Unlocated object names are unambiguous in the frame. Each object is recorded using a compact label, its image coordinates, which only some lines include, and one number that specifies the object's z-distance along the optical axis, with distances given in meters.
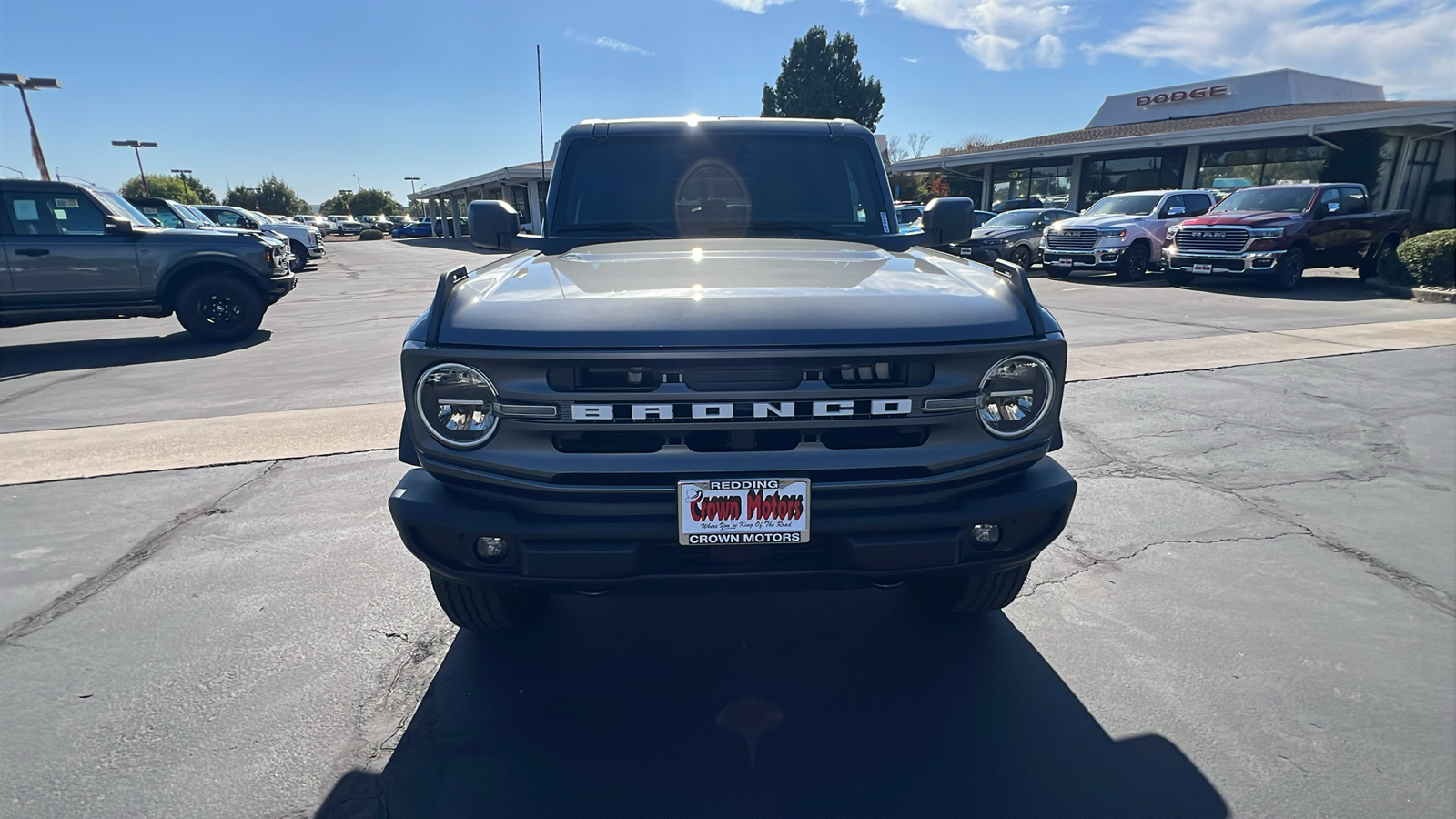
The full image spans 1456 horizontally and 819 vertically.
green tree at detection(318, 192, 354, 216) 100.75
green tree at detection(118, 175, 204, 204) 65.01
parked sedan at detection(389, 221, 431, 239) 63.17
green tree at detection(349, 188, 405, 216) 100.31
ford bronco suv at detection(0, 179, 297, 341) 8.55
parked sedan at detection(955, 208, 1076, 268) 17.36
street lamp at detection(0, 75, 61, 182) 27.20
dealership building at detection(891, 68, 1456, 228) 19.72
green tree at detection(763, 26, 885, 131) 49.31
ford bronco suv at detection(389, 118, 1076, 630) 1.97
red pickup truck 12.96
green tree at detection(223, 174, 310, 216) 85.12
